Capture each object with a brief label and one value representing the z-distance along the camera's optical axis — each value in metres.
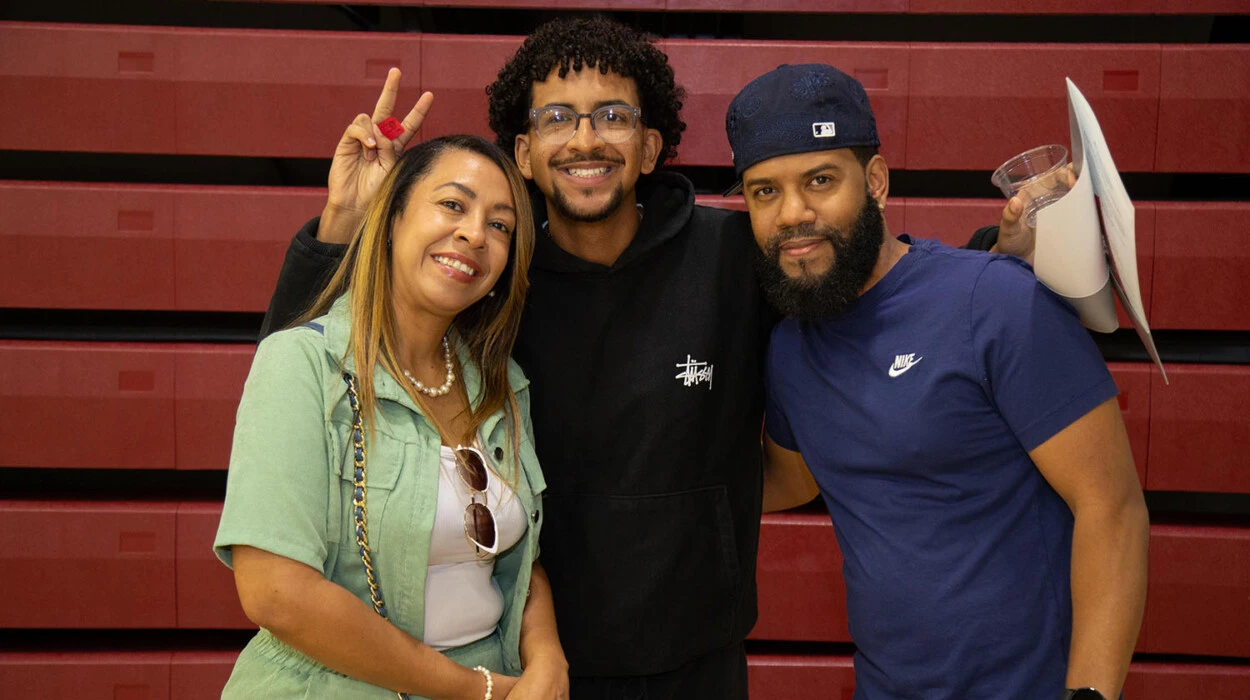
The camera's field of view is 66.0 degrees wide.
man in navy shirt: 1.38
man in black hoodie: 1.83
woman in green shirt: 1.35
